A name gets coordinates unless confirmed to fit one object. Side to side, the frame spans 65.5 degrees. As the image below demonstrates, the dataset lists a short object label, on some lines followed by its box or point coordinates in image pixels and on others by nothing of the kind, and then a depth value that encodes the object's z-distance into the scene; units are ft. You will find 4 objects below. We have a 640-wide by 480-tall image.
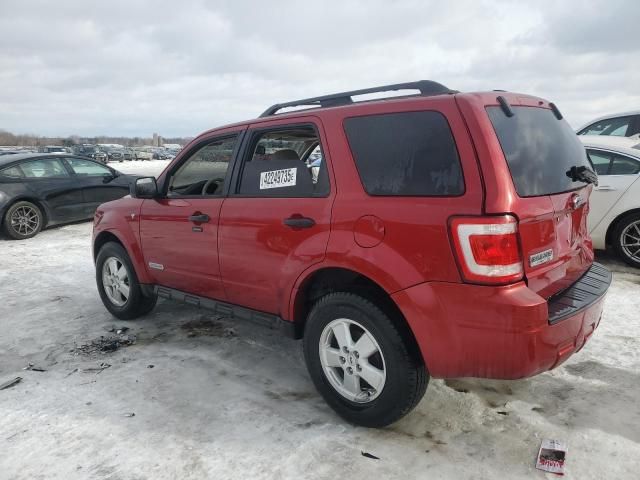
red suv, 7.73
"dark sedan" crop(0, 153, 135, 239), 30.12
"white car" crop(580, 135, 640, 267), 19.53
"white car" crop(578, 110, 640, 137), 27.12
